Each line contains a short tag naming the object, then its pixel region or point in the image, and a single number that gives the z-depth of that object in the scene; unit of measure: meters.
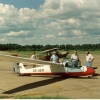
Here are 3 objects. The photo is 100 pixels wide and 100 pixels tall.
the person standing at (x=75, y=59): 13.38
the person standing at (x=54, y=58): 14.64
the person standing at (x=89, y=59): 14.98
